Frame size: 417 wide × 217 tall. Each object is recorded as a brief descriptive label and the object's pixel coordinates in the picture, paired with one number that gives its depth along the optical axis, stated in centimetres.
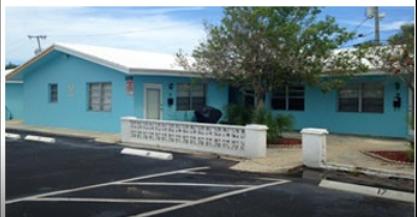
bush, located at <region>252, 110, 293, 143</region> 1280
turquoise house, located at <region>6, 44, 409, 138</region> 1487
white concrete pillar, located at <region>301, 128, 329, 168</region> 928
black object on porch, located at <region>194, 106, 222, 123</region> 1588
